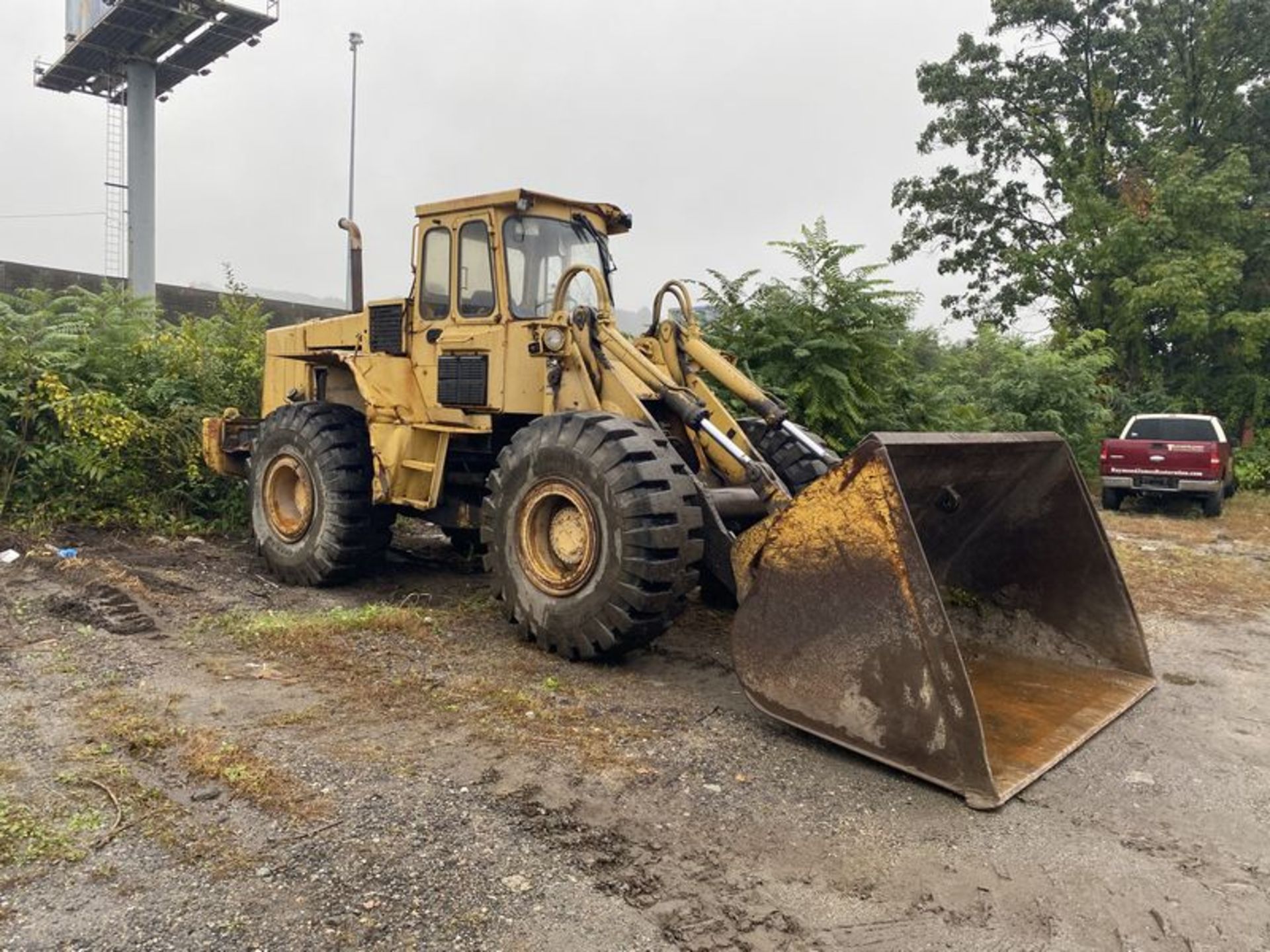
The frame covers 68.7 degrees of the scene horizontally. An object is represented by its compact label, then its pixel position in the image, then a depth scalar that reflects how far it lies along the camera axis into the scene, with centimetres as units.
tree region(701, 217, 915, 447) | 983
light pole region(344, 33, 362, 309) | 2333
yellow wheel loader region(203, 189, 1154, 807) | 386
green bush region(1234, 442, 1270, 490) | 1916
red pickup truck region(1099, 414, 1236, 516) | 1420
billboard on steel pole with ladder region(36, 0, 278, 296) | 2439
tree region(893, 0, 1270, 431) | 1950
